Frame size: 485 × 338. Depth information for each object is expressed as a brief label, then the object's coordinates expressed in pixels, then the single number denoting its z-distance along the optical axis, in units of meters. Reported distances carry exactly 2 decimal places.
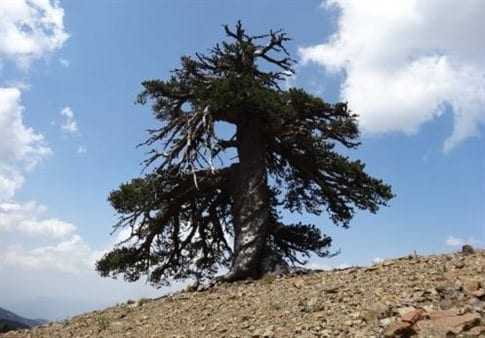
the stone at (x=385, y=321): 8.50
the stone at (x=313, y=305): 10.37
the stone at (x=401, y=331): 7.95
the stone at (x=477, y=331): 7.43
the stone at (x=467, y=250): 13.69
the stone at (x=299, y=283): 13.44
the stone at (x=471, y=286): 9.31
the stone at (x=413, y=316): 8.20
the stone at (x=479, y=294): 8.96
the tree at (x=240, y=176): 18.38
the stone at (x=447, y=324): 7.64
